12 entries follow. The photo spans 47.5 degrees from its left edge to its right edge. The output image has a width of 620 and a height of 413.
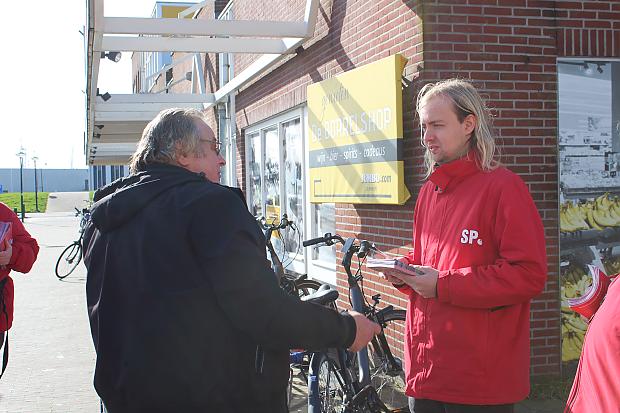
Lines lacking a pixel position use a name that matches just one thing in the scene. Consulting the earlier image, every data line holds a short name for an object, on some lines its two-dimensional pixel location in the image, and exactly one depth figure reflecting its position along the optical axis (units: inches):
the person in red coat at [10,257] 175.9
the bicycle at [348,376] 172.4
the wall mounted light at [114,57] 469.4
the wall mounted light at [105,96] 479.5
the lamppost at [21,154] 2048.5
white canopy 295.6
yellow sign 233.1
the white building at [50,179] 4237.2
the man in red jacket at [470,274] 104.5
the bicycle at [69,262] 596.4
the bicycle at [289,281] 236.5
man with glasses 87.0
